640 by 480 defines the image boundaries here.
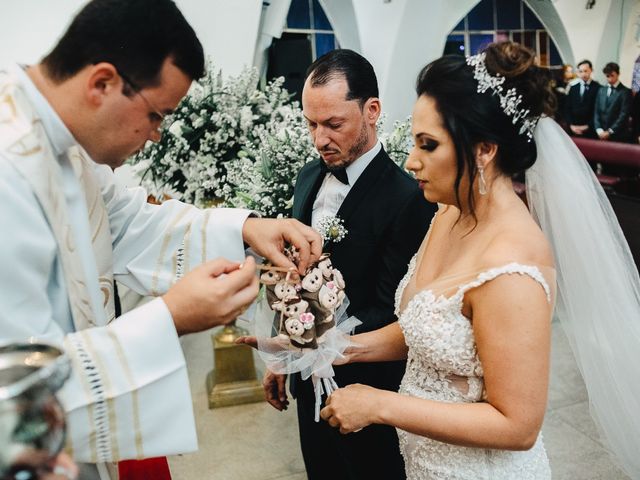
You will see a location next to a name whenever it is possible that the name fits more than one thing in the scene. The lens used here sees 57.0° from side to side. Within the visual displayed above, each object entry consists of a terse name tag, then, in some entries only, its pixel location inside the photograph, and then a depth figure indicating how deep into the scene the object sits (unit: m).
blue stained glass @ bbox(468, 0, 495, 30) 15.28
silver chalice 0.52
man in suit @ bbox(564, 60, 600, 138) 10.81
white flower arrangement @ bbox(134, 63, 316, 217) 3.60
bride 1.45
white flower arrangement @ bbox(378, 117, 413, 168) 2.97
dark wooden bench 8.36
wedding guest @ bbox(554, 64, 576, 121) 12.27
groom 2.25
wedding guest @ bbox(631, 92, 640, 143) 9.94
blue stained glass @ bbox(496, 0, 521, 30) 15.67
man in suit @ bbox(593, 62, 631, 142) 10.27
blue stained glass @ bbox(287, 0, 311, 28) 12.44
